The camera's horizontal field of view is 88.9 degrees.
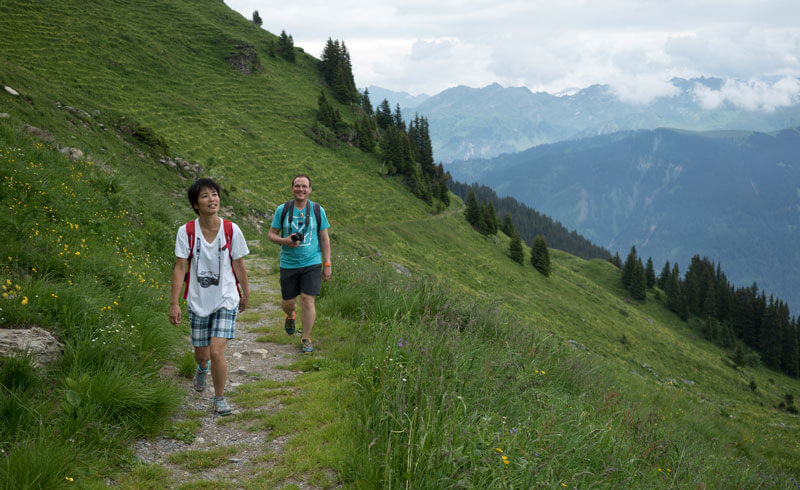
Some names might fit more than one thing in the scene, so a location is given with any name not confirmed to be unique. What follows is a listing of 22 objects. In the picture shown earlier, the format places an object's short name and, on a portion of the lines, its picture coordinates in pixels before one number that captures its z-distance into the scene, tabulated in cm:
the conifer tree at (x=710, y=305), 9400
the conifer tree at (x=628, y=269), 9725
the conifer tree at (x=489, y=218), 7276
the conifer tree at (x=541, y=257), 6719
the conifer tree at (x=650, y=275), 10569
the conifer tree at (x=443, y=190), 7720
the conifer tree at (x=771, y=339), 8194
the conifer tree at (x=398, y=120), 8821
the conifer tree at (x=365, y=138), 6625
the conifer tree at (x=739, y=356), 7006
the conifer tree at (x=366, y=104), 8612
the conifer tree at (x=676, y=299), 9269
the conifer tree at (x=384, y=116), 8438
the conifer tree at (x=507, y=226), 8361
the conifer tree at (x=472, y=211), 7288
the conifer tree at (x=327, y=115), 6283
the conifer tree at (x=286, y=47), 8106
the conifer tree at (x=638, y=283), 9406
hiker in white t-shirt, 446
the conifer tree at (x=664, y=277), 11023
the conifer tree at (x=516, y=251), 6594
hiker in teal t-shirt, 632
